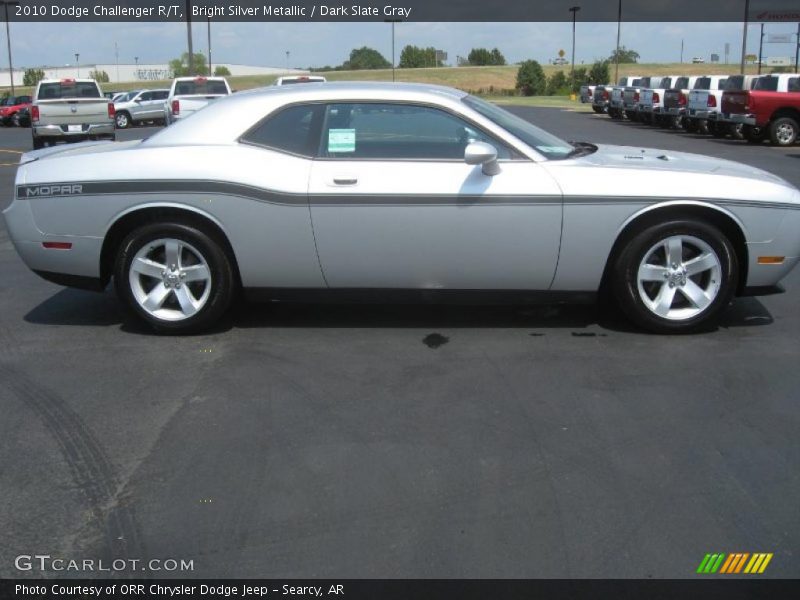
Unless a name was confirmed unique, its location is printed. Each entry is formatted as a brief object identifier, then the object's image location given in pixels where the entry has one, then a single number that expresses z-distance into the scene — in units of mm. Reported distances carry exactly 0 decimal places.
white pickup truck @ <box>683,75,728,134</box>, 23781
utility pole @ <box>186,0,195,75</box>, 39188
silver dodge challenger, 5273
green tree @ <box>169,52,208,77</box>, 95712
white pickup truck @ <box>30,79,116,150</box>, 20406
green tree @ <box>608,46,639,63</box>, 120312
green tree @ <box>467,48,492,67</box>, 128000
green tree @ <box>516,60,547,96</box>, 78750
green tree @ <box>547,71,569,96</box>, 77531
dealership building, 114850
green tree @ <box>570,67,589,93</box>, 73831
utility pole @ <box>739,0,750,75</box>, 43469
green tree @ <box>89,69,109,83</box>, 109656
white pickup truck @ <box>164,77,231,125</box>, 20125
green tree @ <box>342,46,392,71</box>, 116625
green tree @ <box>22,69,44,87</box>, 96306
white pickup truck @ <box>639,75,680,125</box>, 29672
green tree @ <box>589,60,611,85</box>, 69081
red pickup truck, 20438
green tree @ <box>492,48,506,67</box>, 128500
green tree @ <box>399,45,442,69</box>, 115812
